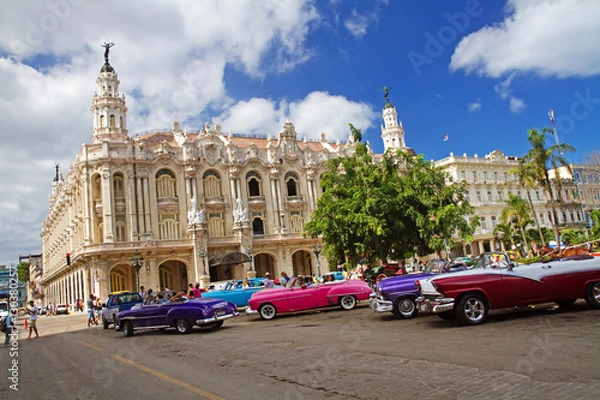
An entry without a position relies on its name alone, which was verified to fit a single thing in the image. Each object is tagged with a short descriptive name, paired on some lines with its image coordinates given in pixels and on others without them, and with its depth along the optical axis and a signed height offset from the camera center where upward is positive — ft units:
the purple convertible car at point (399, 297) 45.32 -2.89
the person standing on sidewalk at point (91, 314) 86.21 -1.85
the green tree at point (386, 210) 92.73 +11.19
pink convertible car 57.98 -2.46
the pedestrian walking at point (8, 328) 52.45 -1.57
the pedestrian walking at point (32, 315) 67.21 -0.51
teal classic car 75.66 -1.13
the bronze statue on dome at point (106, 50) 166.30 +87.20
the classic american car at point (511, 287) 35.27 -2.57
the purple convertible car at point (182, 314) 50.06 -2.24
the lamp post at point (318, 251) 146.51 +7.98
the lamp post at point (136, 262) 120.57 +9.57
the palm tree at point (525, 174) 121.91 +19.74
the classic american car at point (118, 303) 68.90 -0.47
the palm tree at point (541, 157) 115.55 +22.11
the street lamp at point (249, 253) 152.76 +9.91
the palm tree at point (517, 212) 179.93 +15.05
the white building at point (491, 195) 211.61 +26.74
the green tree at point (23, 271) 355.19 +31.68
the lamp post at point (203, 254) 145.28 +10.85
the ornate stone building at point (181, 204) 146.20 +28.81
